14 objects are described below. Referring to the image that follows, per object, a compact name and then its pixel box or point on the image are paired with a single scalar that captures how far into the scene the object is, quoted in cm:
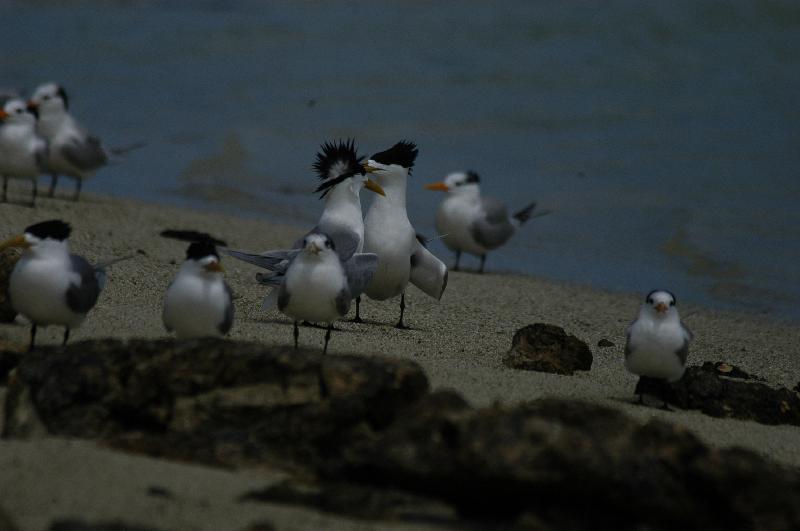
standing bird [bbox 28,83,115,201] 2095
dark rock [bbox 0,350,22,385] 906
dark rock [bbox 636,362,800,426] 1058
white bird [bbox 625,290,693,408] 1037
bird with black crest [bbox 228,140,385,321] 1293
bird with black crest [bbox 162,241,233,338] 948
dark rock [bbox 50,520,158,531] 622
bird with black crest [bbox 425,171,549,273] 2070
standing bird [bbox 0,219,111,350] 934
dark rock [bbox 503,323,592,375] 1145
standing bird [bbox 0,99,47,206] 1883
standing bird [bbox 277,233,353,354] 1030
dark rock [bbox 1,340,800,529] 671
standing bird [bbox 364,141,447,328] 1378
